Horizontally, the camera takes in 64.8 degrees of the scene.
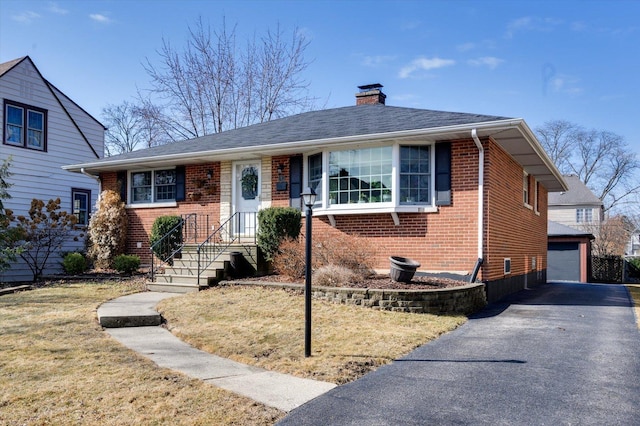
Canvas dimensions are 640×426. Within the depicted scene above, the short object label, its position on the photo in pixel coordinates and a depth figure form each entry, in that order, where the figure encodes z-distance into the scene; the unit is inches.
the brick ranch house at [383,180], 424.5
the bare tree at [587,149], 1791.3
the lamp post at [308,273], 237.5
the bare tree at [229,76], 1057.5
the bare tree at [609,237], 1402.6
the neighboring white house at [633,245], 1724.3
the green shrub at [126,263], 538.3
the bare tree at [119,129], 1530.5
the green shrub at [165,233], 528.1
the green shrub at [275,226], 444.1
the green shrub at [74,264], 562.9
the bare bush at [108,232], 576.4
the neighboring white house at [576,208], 1460.4
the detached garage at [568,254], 952.9
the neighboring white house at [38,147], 639.8
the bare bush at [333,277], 373.4
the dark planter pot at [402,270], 376.5
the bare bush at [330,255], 400.5
